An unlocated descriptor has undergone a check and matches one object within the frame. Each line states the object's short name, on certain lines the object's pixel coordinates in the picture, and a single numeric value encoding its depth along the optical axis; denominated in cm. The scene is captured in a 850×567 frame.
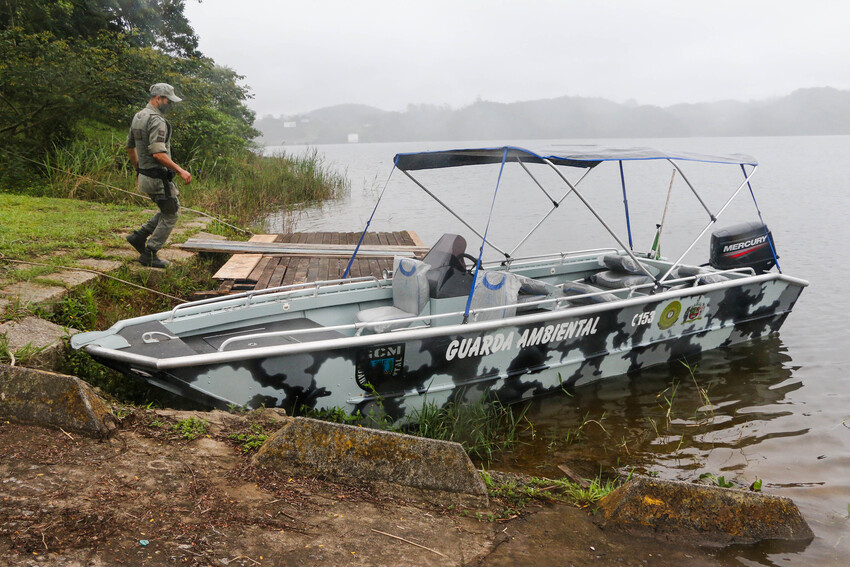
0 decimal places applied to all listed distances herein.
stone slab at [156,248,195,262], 838
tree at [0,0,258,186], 1273
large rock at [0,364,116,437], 340
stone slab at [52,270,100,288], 611
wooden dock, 799
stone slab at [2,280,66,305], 547
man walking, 699
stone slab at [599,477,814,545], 320
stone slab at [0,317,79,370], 453
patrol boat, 462
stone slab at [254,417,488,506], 335
